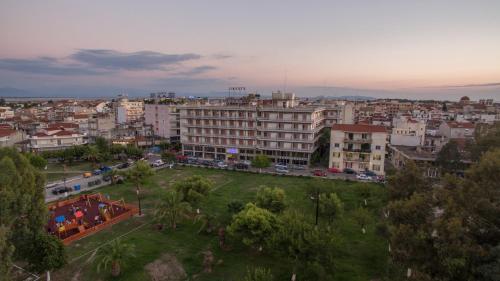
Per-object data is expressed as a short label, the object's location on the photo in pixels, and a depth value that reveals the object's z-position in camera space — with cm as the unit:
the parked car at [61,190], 4679
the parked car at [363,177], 5556
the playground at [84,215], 3253
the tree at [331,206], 3158
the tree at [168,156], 6800
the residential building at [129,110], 13100
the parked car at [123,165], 6408
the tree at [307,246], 2186
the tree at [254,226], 2553
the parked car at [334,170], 6096
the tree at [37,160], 5347
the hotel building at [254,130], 6475
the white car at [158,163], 6588
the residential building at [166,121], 9262
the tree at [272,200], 3147
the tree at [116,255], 2430
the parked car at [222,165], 6494
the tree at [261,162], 5906
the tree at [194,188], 3584
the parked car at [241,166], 6431
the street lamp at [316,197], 3496
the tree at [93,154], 6341
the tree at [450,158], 4912
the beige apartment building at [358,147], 5877
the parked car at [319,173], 5803
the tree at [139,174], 4116
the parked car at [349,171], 6046
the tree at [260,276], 1884
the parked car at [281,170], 6051
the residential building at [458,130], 7088
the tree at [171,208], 3294
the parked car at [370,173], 5781
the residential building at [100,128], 8569
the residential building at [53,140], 6956
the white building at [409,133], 6796
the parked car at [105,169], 6020
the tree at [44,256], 2269
